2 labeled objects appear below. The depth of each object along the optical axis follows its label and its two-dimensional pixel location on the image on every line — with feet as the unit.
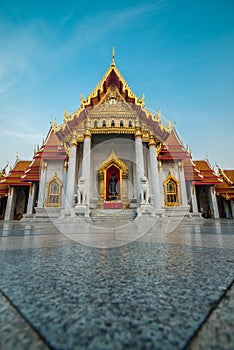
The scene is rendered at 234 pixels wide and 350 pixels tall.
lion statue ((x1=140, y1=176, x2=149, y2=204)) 25.14
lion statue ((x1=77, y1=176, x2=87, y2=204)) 25.70
